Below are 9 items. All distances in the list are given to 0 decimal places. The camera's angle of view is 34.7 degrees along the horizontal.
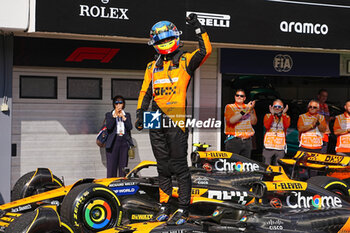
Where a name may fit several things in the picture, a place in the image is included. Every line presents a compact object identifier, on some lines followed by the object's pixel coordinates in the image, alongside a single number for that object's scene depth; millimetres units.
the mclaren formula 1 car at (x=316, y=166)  8656
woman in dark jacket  9859
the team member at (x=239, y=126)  10125
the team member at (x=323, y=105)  11188
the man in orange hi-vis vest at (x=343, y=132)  10359
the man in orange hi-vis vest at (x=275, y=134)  10195
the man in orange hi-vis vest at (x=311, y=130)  10305
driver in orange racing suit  5836
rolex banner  9250
